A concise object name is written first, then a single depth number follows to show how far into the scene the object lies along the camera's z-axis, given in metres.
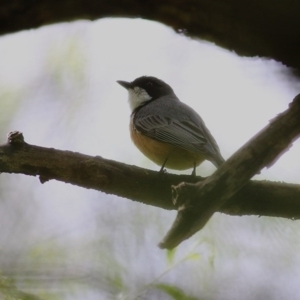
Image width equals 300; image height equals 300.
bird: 7.10
